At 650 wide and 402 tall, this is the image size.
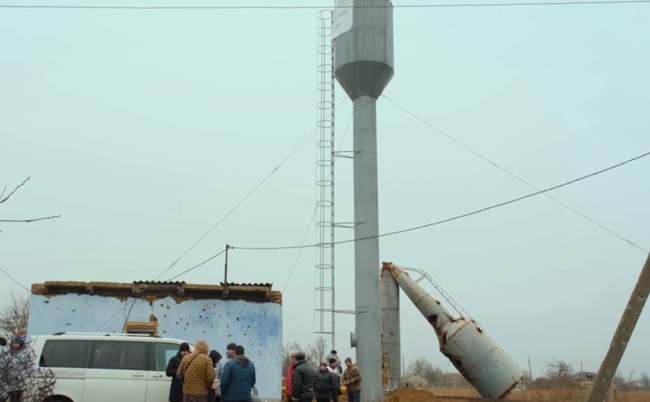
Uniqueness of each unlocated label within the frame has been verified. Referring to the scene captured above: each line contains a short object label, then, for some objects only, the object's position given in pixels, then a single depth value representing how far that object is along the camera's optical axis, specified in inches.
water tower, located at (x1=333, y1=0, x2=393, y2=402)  751.1
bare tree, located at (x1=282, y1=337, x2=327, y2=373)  1685.5
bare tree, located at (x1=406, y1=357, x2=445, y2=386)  2717.5
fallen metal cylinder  787.4
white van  434.0
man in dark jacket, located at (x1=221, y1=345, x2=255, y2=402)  409.1
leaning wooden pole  394.6
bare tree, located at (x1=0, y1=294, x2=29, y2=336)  1584.3
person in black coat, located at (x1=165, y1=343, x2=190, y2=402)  425.4
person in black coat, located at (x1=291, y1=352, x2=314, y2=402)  494.3
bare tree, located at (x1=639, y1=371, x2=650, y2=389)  2271.2
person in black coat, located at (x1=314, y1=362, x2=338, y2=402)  546.0
